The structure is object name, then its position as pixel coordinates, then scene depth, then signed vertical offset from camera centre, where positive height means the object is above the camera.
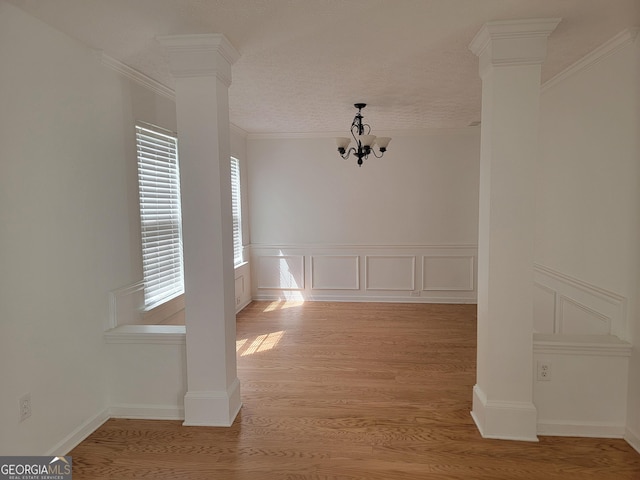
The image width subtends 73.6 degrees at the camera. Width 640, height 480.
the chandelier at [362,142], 4.58 +0.76
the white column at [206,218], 2.75 -0.02
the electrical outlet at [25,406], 2.33 -1.04
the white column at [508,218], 2.56 -0.05
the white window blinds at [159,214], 3.65 +0.01
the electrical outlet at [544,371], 2.78 -1.05
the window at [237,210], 6.10 +0.06
